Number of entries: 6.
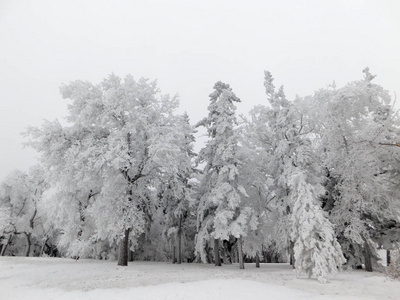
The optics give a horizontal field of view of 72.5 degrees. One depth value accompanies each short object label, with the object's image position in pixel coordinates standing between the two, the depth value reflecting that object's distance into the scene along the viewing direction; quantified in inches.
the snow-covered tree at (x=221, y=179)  823.7
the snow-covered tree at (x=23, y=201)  1524.4
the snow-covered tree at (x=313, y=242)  508.1
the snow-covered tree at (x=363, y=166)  719.1
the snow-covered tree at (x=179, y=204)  1008.6
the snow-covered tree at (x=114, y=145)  739.4
